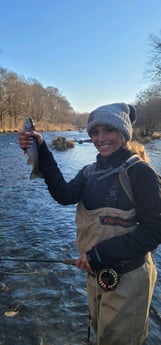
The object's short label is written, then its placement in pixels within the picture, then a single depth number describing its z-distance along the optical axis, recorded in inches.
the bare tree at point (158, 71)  1642.7
